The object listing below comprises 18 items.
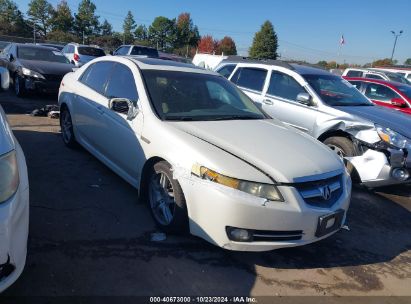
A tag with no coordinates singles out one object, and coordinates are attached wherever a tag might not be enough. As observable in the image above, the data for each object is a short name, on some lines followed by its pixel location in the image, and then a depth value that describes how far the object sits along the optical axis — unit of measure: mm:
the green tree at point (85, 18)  66500
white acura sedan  3188
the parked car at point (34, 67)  10109
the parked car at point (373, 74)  15062
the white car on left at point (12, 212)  2251
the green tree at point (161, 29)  79750
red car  9016
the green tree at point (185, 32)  75312
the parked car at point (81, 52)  17516
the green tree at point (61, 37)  58344
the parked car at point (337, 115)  5391
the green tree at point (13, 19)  60541
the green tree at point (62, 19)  65688
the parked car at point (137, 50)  19281
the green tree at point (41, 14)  67250
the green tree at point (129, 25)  75562
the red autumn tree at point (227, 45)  86656
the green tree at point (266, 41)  67669
